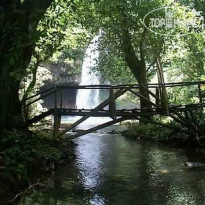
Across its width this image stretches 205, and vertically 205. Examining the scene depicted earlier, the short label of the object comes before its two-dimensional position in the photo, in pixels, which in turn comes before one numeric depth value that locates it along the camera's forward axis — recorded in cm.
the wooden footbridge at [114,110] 1073
